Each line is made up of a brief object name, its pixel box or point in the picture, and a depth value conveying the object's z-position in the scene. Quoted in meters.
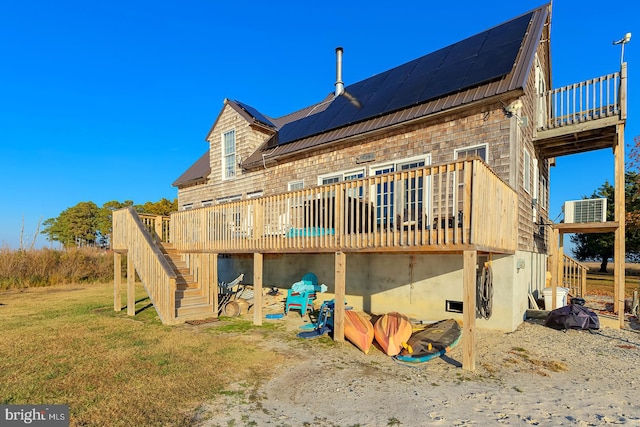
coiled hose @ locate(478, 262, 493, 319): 7.19
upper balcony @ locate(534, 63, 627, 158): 8.00
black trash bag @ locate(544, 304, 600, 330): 7.62
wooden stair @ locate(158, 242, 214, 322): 8.98
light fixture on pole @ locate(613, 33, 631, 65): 8.04
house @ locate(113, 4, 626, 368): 6.42
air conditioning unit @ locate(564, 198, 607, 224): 8.89
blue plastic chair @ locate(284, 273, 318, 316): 9.47
